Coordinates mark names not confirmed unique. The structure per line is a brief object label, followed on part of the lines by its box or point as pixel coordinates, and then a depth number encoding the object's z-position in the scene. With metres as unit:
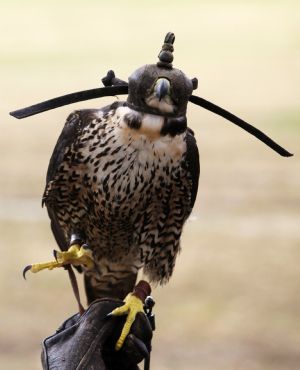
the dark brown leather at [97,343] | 5.77
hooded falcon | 5.93
